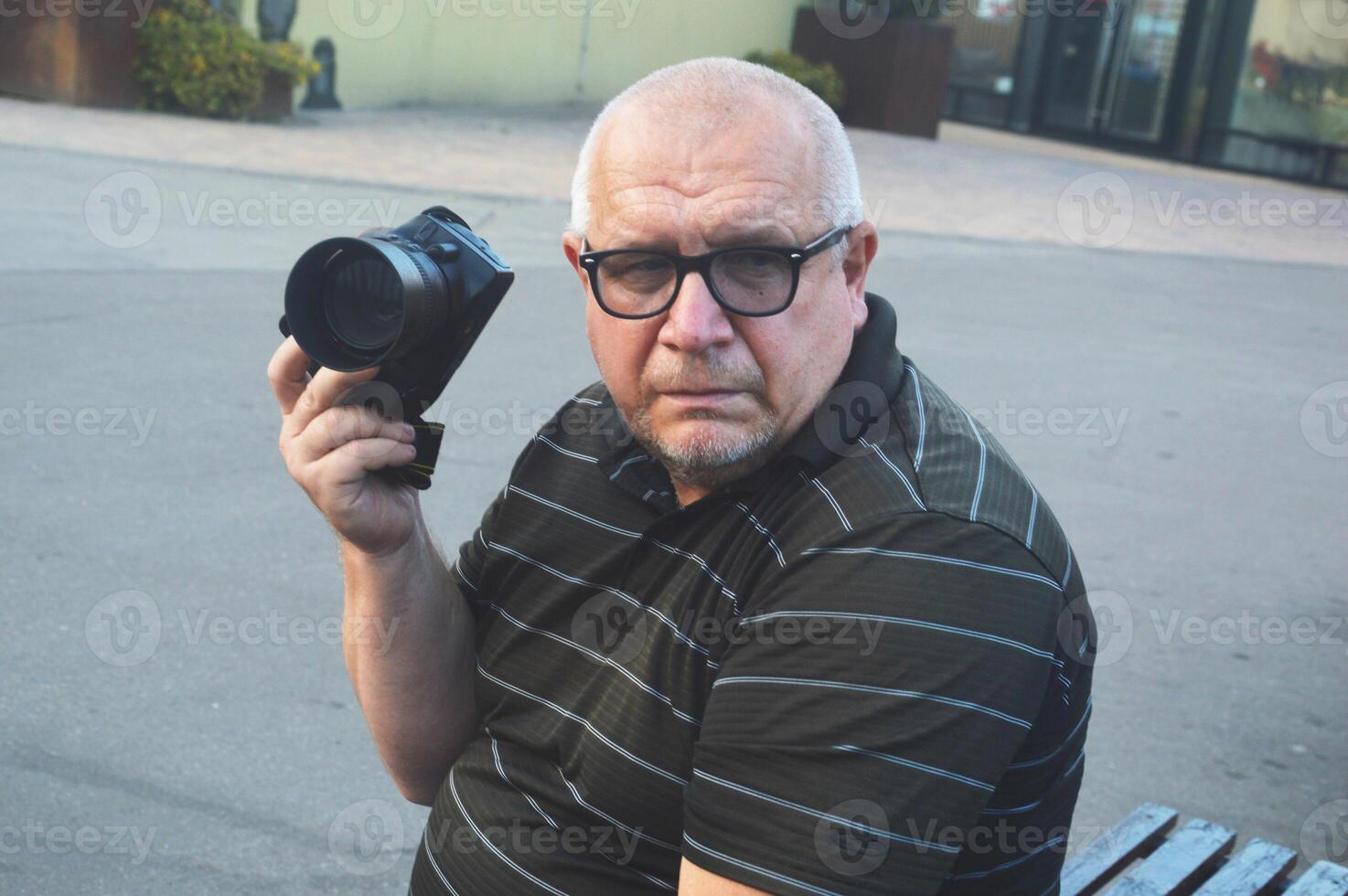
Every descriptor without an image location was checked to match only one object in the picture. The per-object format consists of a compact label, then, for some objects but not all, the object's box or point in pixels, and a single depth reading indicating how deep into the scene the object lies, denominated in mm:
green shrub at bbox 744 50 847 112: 18297
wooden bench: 2438
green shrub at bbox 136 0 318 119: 12711
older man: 1479
